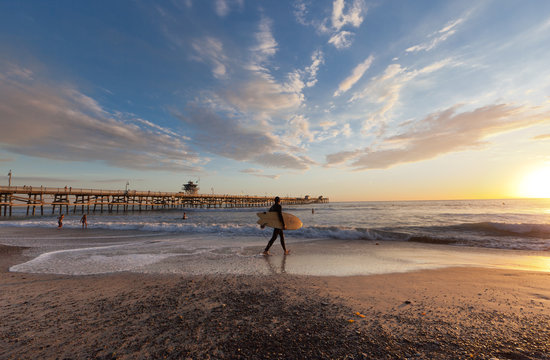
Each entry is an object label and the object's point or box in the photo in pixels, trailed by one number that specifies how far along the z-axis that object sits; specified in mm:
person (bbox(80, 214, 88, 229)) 20495
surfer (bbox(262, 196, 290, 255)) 9008
